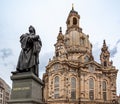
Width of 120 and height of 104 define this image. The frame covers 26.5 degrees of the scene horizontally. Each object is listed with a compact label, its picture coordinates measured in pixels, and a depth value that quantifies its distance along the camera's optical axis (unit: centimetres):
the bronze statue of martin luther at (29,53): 1021
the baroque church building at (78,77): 6103
